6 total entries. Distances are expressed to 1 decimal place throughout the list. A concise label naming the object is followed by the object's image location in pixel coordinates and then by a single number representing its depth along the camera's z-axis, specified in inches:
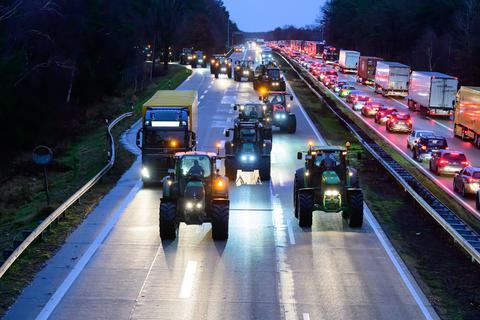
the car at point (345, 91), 3378.4
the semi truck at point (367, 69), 4116.6
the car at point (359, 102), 2842.0
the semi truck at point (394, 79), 3324.3
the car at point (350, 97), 3000.0
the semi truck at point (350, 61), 5196.9
